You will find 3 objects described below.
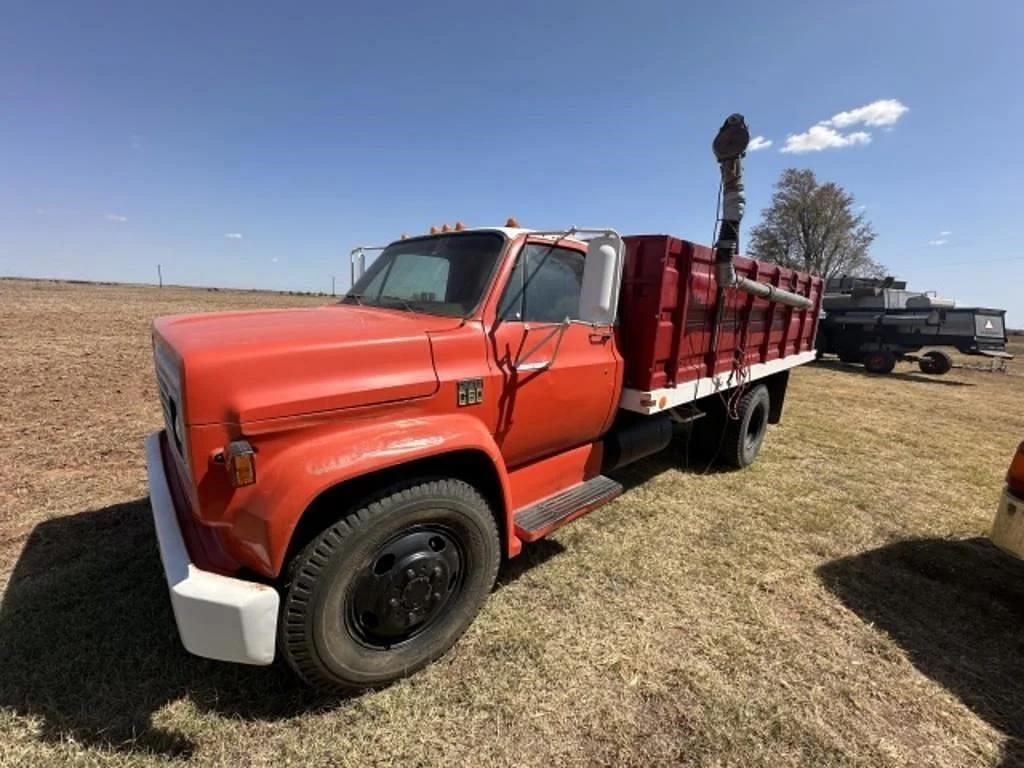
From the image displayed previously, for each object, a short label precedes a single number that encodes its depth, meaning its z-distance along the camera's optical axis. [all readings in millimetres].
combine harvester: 14008
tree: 41219
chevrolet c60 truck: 1873
